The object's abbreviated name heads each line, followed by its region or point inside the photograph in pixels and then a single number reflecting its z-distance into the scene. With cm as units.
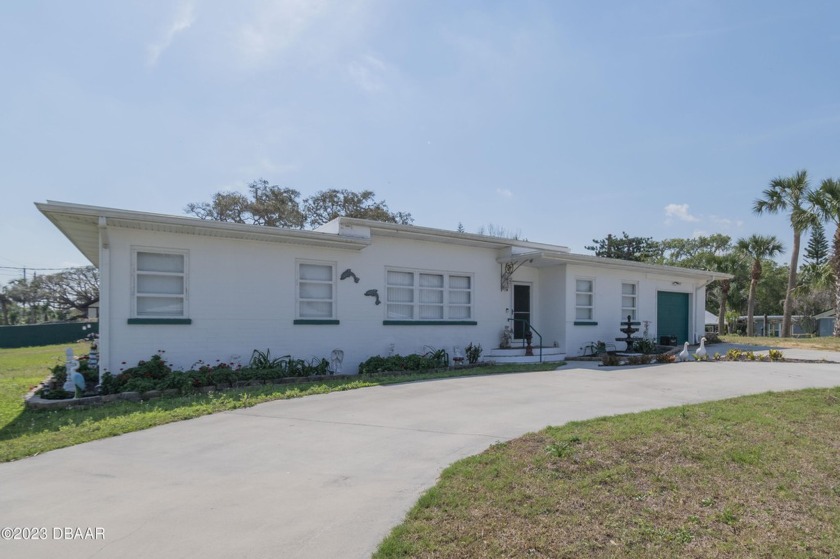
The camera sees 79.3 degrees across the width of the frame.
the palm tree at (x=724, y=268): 3306
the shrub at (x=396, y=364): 1180
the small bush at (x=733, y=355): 1391
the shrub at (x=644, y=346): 1619
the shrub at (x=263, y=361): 1080
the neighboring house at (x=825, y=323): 3989
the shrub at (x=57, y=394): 861
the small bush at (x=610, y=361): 1338
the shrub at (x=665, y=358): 1404
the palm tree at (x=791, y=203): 2537
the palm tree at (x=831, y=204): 2372
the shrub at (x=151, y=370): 938
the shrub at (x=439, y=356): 1296
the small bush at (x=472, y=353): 1396
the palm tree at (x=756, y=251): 3006
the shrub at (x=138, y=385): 885
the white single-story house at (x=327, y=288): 1002
